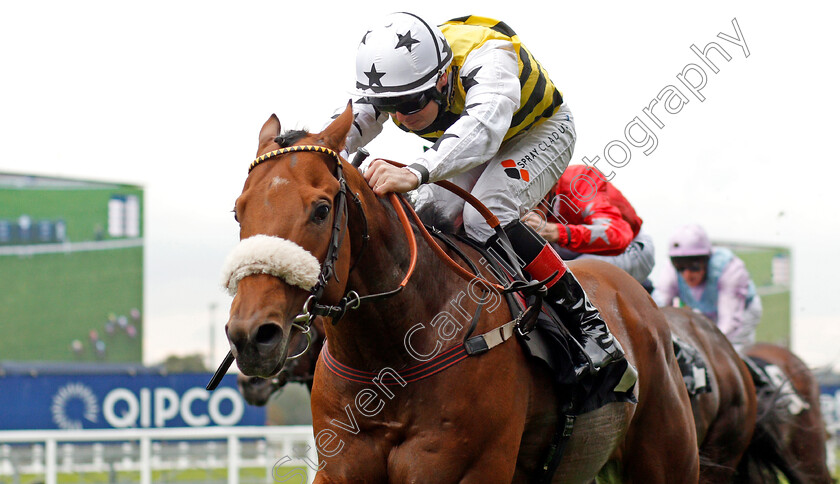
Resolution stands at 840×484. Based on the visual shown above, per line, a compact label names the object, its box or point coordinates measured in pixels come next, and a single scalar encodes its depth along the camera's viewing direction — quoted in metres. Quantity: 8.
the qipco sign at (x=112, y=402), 21.09
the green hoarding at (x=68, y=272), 29.09
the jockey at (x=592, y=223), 9.37
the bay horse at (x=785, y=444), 12.60
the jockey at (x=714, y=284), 14.89
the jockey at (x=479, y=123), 5.99
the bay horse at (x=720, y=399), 11.27
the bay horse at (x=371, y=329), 4.74
